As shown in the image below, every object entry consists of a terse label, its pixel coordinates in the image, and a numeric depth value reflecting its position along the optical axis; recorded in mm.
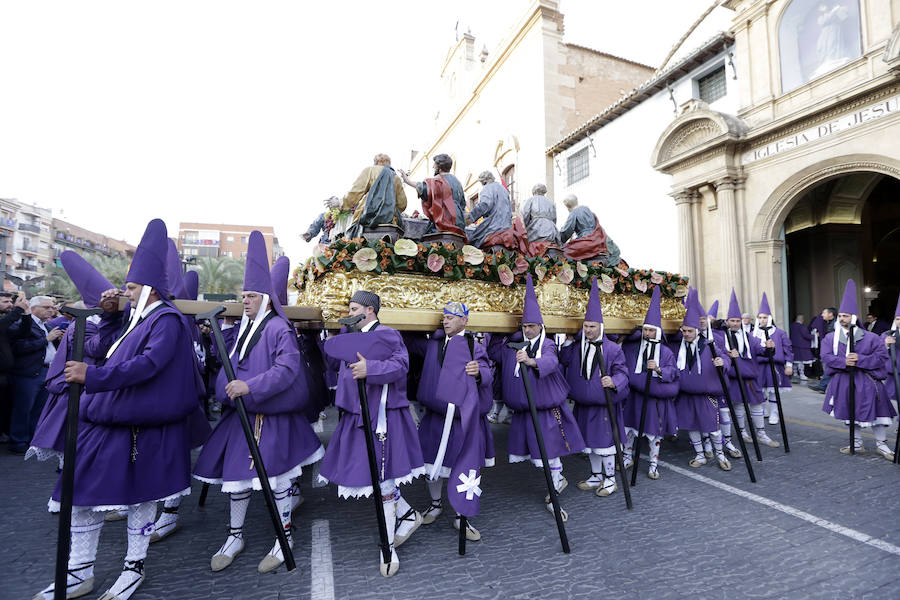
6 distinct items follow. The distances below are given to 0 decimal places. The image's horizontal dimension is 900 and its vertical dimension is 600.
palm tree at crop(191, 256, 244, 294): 30581
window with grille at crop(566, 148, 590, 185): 16250
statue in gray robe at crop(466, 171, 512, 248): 5418
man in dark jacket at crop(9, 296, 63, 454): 5969
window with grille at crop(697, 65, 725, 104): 12023
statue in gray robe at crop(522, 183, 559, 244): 6211
